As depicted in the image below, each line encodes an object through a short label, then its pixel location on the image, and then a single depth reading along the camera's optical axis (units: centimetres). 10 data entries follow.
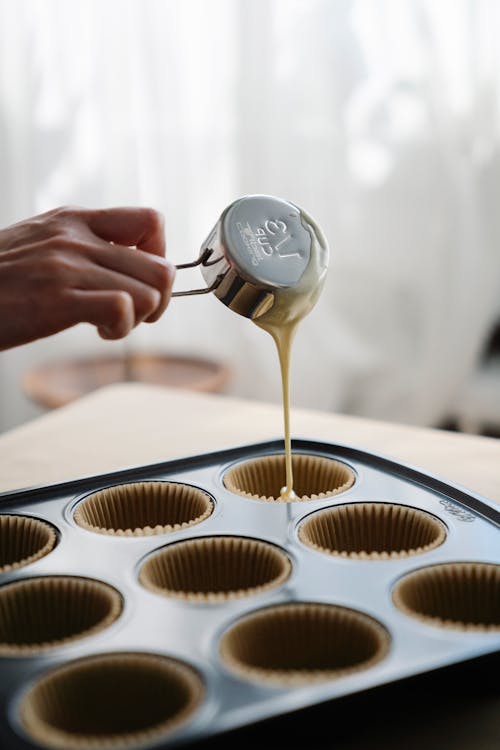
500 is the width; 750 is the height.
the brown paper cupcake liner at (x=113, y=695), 60
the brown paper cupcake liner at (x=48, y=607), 73
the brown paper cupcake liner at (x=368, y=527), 86
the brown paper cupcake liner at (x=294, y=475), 100
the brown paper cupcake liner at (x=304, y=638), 66
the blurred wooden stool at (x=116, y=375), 185
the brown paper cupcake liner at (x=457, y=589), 74
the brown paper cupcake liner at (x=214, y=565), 79
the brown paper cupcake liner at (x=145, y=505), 92
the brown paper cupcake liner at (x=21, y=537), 83
